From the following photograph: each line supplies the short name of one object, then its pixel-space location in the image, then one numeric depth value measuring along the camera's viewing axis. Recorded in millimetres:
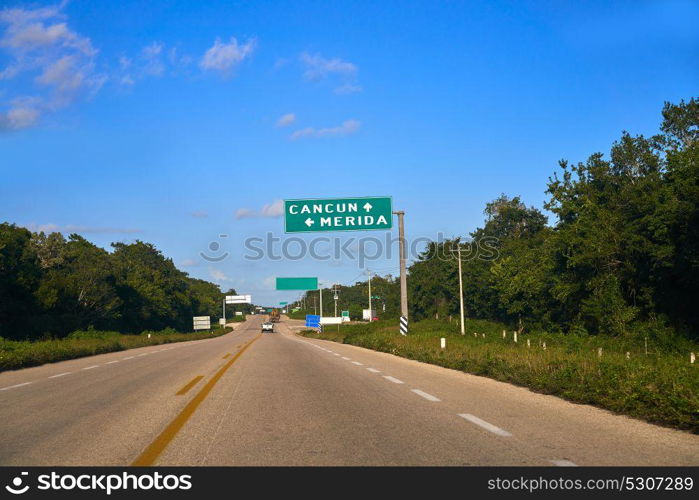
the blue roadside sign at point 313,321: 93625
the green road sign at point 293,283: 81375
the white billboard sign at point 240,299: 127875
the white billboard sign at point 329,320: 123188
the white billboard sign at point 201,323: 95312
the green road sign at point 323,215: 31281
